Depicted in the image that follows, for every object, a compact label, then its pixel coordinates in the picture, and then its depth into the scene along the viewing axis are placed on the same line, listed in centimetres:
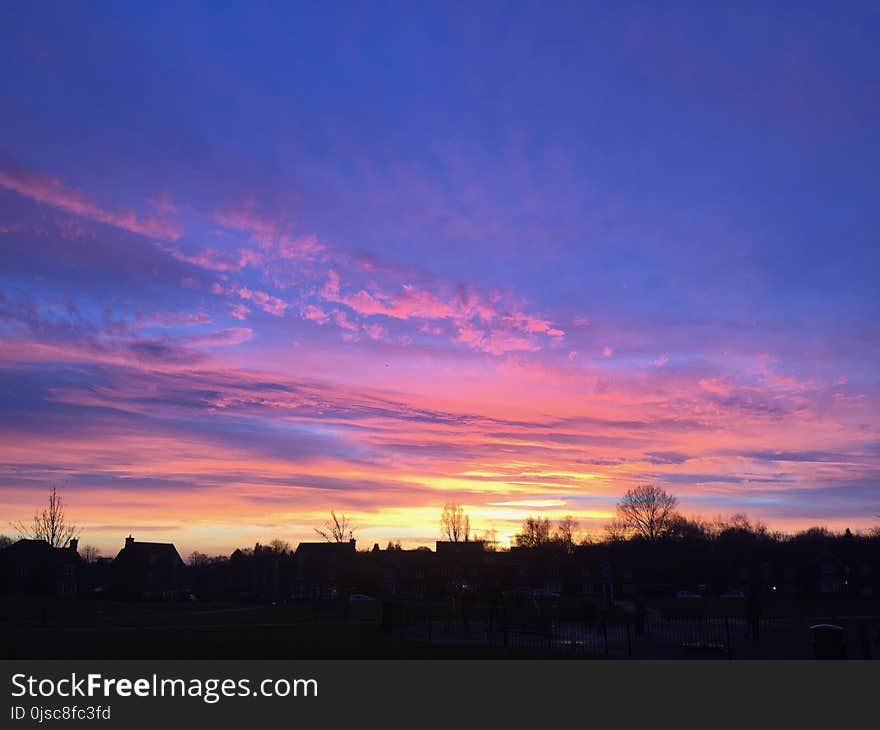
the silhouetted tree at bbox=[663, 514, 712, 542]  11876
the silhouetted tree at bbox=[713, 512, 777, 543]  14125
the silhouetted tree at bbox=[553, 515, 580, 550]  13600
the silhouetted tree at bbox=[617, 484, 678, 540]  12256
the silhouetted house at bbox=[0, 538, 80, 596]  8519
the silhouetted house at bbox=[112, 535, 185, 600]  9556
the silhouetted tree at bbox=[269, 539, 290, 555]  15215
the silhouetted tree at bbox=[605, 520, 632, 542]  12470
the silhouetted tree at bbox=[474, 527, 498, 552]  13138
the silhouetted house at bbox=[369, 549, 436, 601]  10506
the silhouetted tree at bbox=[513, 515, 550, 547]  14520
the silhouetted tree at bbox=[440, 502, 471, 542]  13338
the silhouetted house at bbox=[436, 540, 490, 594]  10500
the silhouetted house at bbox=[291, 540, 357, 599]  9900
